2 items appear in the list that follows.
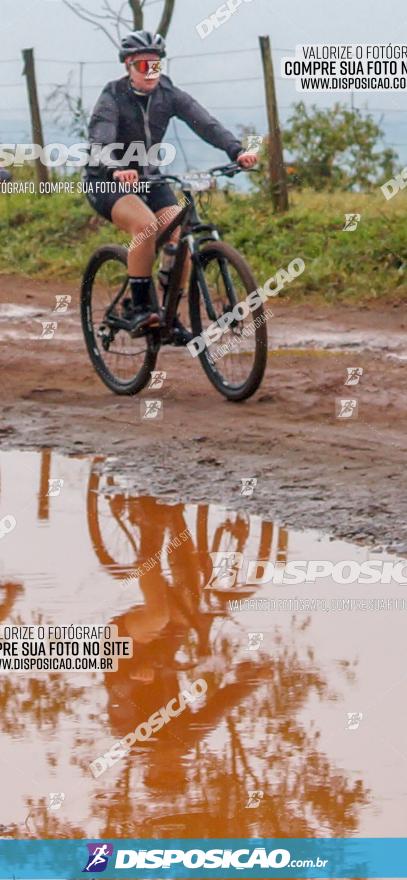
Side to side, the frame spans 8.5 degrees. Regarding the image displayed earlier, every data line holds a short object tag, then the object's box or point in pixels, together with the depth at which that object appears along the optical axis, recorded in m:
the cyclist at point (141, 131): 16.07
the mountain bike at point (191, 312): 15.73
